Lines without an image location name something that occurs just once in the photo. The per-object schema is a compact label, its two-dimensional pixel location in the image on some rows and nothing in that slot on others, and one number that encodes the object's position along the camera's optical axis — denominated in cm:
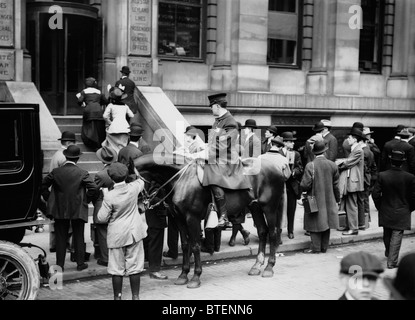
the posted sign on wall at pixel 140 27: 1703
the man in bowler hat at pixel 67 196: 951
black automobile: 752
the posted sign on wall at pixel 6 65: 1474
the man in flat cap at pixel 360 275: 430
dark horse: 926
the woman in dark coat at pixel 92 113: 1420
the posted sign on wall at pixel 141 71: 1716
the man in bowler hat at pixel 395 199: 1082
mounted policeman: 955
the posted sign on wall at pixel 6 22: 1468
